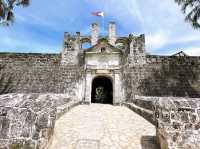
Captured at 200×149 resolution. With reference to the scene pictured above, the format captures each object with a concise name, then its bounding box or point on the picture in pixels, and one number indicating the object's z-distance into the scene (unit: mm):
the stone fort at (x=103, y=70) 8055
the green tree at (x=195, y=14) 6450
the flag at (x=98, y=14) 9471
